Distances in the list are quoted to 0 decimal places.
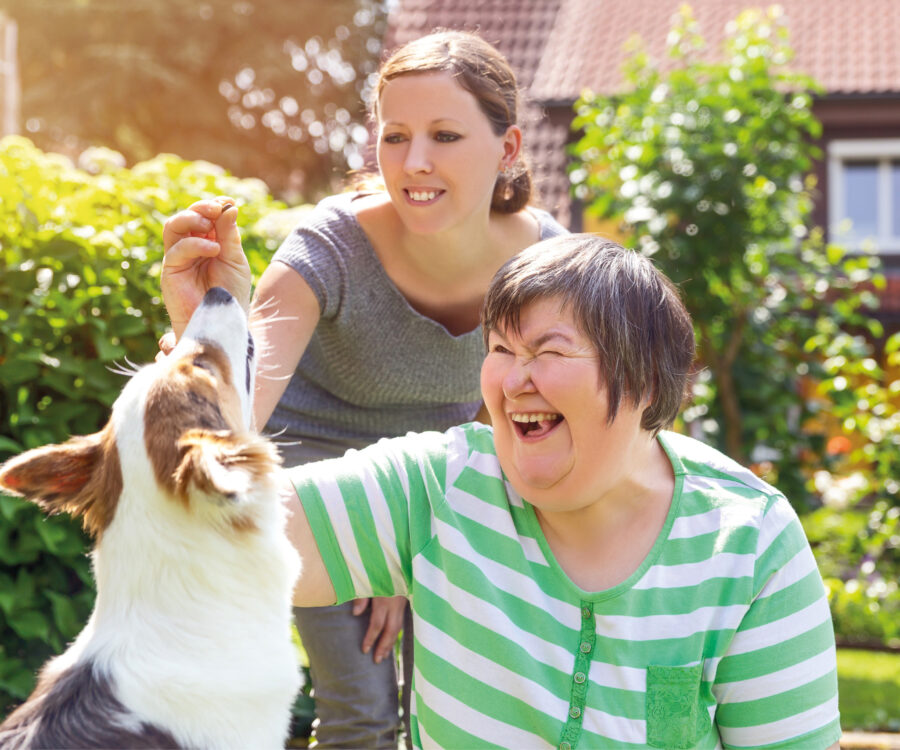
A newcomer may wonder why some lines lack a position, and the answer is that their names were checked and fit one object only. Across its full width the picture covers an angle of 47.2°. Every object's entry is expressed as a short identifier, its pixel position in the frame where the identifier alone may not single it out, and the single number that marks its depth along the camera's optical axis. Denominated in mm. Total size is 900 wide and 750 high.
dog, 1911
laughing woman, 2000
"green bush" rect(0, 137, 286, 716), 3420
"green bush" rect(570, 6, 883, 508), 6195
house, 13359
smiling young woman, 2883
